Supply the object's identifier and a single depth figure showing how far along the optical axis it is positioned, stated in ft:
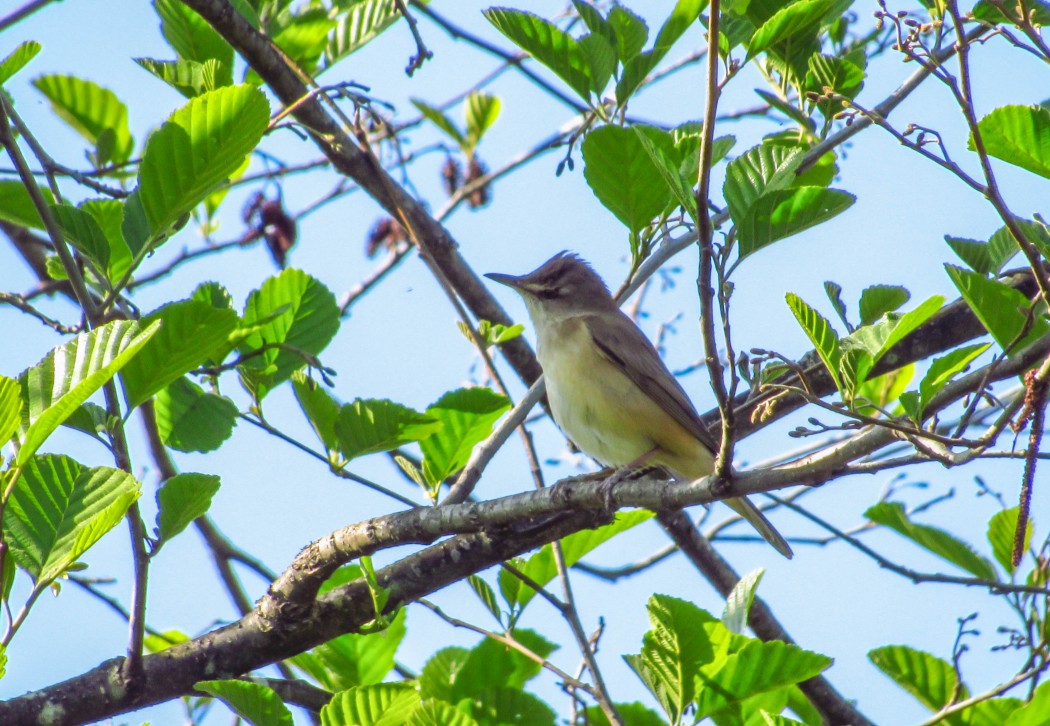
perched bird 33.86
